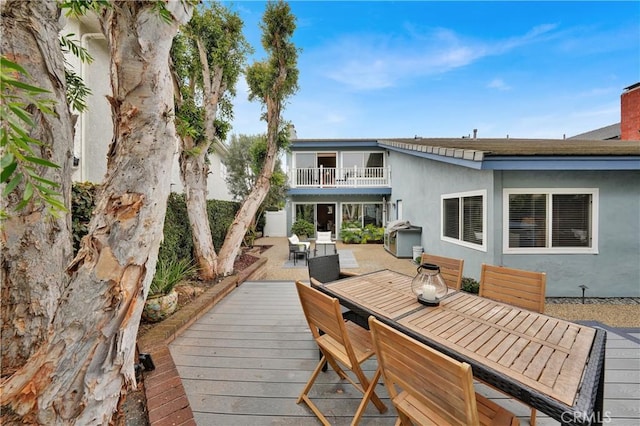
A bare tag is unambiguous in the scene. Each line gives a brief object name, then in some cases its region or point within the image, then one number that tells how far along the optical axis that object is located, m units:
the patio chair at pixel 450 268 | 3.14
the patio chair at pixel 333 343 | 1.78
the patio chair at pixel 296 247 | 8.47
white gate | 15.50
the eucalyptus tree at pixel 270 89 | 5.48
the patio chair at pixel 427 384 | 1.15
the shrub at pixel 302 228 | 13.23
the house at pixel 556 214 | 4.68
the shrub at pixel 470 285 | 5.10
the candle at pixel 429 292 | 2.25
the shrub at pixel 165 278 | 3.38
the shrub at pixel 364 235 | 12.39
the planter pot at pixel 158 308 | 3.13
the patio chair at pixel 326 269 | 3.42
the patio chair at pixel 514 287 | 2.51
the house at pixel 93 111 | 4.90
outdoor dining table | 1.26
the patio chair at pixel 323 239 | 9.21
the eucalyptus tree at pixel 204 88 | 4.80
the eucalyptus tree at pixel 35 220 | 1.49
